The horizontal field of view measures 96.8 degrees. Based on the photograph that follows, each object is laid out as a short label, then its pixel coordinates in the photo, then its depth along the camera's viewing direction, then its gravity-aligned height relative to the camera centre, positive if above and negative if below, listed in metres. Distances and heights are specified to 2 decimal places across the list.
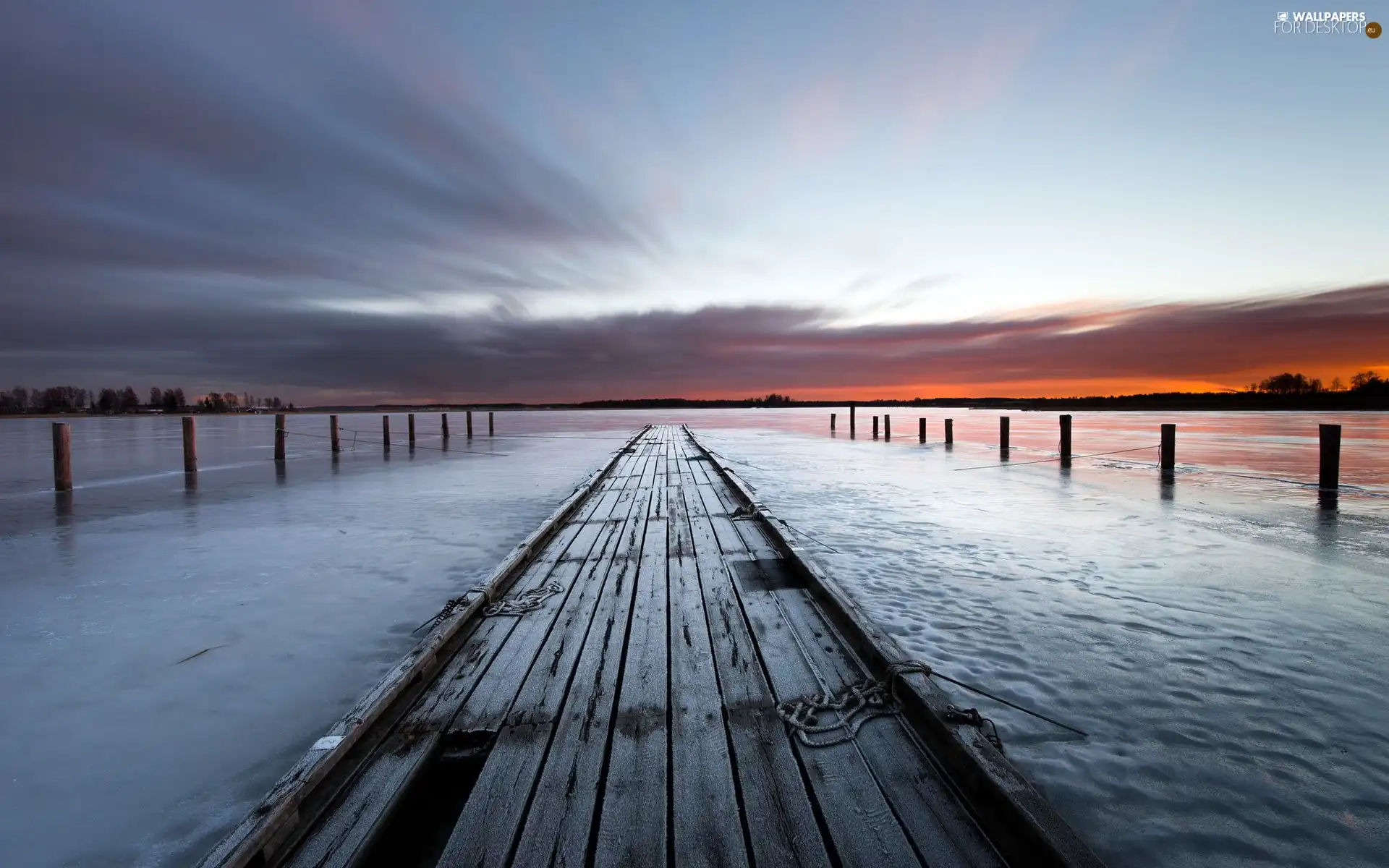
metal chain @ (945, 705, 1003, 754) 2.66 -1.37
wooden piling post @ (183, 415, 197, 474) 15.97 -0.99
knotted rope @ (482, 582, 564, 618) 4.43 -1.45
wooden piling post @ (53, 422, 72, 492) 13.13 -0.96
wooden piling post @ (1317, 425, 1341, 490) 10.84 -1.06
